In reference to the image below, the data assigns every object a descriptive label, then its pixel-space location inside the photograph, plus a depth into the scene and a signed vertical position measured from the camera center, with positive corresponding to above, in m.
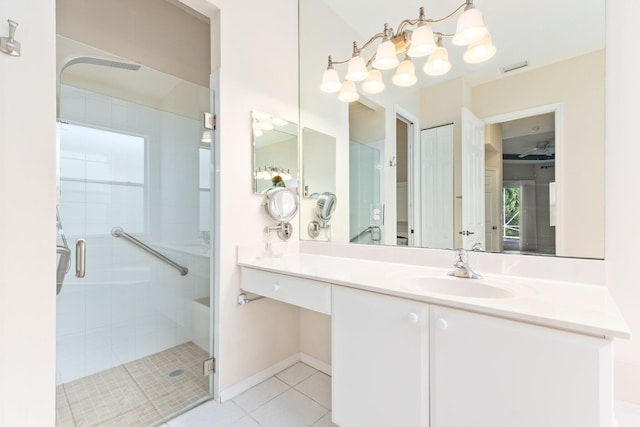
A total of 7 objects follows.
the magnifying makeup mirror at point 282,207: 1.88 +0.05
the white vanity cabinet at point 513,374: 0.72 -0.47
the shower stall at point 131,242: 1.41 -0.16
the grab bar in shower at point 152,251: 1.68 -0.24
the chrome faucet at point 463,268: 1.28 -0.25
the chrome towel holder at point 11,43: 0.96 +0.60
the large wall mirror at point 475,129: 1.20 +0.45
